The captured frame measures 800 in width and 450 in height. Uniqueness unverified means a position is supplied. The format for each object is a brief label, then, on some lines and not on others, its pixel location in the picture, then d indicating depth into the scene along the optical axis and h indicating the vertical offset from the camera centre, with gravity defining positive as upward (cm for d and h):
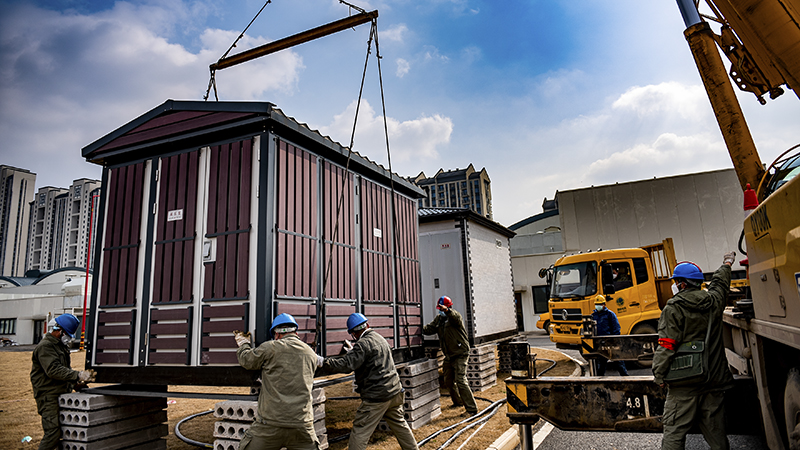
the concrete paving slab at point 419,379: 780 -130
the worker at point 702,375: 389 -67
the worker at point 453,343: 889 -78
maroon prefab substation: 576 +103
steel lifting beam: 871 +555
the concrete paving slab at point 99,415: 600 -126
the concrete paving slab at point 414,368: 789 -110
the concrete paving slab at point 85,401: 606 -105
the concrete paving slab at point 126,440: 595 -165
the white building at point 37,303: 3319 +174
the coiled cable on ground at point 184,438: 686 -191
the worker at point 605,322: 1061 -62
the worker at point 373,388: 553 -100
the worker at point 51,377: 608 -72
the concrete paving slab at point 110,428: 597 -146
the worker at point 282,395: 453 -84
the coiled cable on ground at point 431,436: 646 -194
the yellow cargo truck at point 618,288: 1244 +19
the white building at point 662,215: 2219 +398
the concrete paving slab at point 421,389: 776 -147
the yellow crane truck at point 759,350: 330 -55
